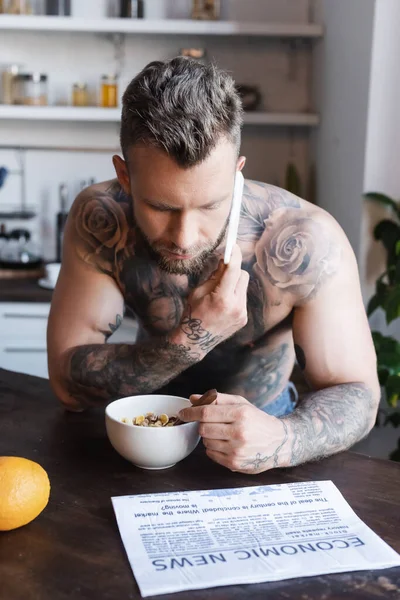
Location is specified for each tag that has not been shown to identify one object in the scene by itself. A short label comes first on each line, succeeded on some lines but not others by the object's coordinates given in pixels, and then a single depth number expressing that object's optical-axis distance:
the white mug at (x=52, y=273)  2.49
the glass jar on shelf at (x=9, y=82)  2.67
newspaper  0.74
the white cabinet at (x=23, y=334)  2.42
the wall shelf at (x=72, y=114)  2.65
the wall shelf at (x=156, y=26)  2.58
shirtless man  1.06
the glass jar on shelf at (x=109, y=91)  2.68
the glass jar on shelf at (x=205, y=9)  2.66
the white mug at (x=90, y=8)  2.75
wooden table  0.72
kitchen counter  2.41
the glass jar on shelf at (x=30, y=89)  2.64
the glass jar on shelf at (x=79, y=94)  2.70
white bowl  0.95
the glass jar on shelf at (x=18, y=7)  2.61
